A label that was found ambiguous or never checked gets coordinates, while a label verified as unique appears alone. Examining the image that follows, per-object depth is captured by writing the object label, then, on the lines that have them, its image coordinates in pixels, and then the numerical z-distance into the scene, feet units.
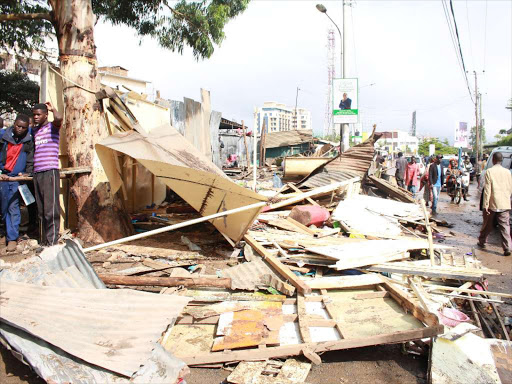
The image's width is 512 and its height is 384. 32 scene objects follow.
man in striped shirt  16.90
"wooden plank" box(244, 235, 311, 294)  12.72
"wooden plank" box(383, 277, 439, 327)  10.09
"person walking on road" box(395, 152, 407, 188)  53.78
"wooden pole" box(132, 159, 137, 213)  24.06
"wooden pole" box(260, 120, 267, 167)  68.76
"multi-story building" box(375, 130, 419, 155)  280.14
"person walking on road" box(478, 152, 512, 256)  23.38
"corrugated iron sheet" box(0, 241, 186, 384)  8.03
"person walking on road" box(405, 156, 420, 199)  43.75
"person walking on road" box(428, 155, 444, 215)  38.24
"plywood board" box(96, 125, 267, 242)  15.29
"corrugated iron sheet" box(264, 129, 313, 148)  91.76
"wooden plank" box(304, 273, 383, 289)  13.39
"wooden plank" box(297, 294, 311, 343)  10.25
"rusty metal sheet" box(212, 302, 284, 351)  10.00
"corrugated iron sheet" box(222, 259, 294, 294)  12.92
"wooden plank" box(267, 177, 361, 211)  25.70
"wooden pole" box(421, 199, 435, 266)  16.66
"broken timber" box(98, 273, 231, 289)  12.73
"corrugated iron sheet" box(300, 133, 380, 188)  31.72
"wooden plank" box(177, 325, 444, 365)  9.68
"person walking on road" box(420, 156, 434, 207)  40.10
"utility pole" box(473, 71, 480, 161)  122.22
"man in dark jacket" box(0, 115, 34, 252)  17.72
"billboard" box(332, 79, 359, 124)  47.88
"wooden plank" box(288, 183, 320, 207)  26.79
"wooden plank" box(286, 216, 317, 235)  21.21
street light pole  51.33
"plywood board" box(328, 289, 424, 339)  10.68
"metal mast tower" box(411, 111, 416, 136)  301.86
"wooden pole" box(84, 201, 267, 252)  14.52
